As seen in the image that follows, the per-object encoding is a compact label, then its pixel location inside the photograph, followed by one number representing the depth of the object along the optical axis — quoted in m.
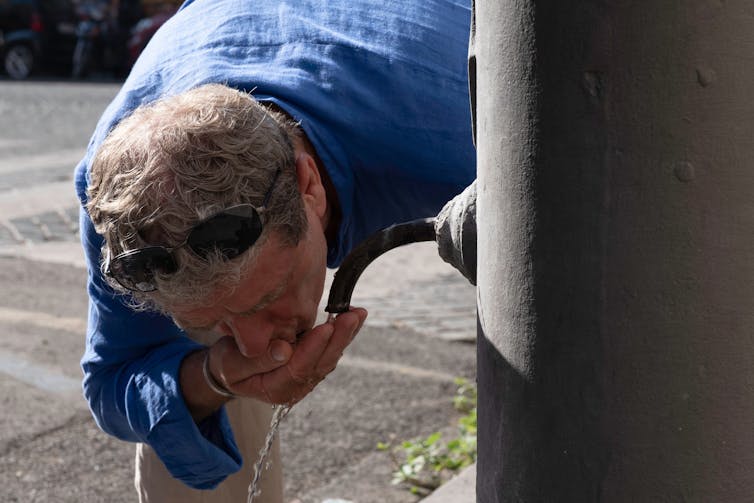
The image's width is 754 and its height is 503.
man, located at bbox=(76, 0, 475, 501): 1.63
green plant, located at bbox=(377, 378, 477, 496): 3.29
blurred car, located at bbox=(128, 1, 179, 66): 15.29
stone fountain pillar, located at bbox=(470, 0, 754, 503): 1.06
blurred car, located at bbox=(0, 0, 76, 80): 15.61
